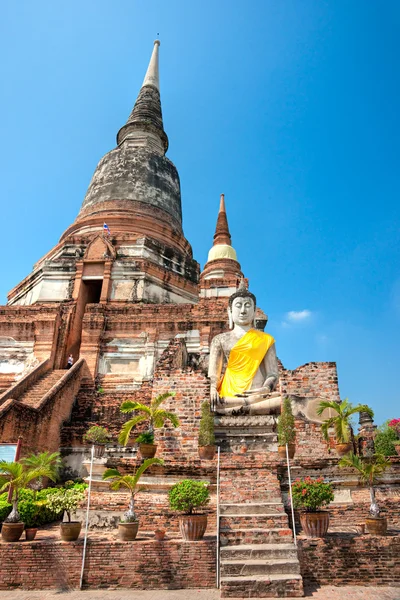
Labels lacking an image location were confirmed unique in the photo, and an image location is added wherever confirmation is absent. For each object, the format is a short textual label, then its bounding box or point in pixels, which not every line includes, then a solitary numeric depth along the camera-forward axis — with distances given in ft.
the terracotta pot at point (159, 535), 20.79
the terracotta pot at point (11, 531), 21.61
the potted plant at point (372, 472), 22.02
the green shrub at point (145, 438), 30.22
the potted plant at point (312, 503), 21.45
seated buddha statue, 30.42
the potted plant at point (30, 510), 24.57
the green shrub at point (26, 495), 25.60
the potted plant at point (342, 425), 30.25
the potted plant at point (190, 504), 20.90
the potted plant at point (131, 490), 21.15
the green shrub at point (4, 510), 24.68
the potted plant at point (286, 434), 27.14
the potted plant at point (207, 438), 27.40
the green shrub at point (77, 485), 27.59
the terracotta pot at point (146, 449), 29.09
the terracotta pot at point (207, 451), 27.35
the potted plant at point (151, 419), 29.19
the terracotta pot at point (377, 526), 21.94
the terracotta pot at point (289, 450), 27.37
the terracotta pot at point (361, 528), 23.32
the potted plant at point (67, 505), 20.88
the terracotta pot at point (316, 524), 21.43
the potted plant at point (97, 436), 34.77
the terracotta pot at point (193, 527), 20.85
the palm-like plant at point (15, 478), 22.52
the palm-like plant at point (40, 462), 26.67
